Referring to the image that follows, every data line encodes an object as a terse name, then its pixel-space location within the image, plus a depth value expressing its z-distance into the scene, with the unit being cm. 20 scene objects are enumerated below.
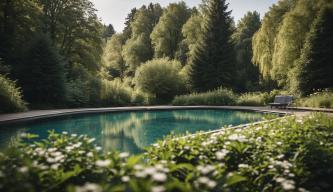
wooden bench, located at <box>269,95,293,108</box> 1520
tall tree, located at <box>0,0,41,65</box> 1747
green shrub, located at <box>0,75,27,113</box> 1242
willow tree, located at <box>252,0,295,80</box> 2339
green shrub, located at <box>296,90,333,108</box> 1436
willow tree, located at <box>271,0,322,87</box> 1986
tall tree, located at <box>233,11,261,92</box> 3147
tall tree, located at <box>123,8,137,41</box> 4659
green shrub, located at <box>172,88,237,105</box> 2014
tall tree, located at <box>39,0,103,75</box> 2186
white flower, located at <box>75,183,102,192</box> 131
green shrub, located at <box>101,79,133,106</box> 2114
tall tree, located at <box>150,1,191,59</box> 3456
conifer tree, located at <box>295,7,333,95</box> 1720
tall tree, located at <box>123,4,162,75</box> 3638
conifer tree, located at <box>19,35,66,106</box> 1725
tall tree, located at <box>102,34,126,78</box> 4150
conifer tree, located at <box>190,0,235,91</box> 2528
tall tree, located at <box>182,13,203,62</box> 3161
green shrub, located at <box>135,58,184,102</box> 2348
